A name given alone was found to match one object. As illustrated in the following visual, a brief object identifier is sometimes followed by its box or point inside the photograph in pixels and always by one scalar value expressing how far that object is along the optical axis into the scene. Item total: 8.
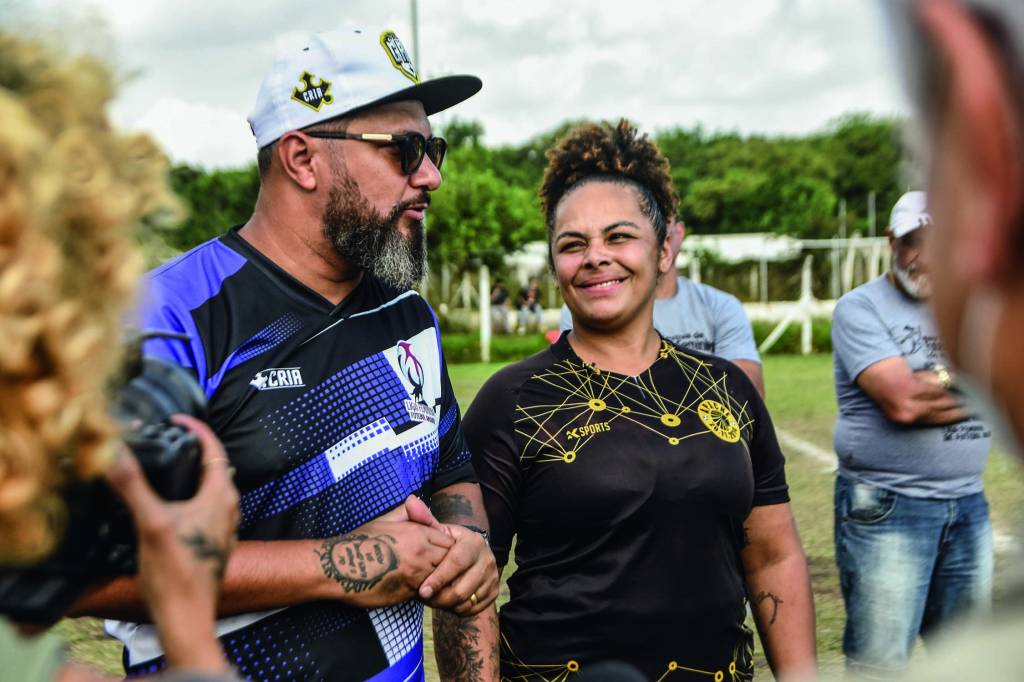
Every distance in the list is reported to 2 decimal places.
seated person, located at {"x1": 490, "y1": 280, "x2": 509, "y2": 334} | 38.62
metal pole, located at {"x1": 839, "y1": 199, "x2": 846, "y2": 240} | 46.59
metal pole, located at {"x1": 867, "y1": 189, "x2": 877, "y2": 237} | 56.56
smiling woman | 2.89
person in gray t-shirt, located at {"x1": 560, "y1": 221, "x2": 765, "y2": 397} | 5.79
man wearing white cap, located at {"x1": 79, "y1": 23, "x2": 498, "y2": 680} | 2.42
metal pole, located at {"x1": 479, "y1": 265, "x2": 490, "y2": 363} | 27.11
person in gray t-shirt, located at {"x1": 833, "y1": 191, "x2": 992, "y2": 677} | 4.40
